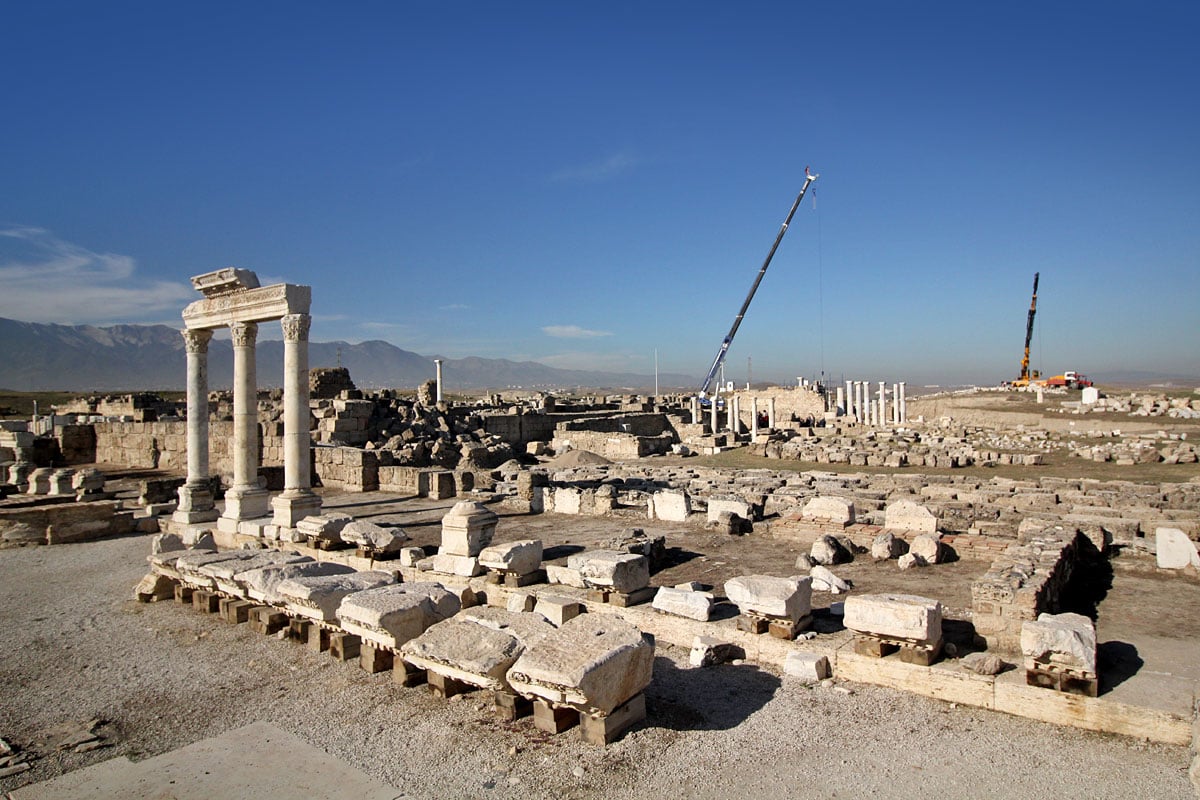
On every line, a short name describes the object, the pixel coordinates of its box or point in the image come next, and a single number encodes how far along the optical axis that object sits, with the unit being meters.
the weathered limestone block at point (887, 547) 10.20
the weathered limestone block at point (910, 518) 10.91
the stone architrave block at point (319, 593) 7.93
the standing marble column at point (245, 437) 14.41
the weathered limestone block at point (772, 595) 7.09
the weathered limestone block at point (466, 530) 9.86
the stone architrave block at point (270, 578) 8.49
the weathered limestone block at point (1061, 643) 5.61
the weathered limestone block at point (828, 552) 10.00
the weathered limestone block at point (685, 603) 7.67
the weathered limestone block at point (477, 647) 6.14
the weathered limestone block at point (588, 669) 5.47
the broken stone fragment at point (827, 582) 8.79
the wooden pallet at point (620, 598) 8.27
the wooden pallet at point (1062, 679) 5.58
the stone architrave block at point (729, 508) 12.91
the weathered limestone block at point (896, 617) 6.30
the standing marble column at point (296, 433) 13.45
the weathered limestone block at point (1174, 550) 9.27
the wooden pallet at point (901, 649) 6.30
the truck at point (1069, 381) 62.42
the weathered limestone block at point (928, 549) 9.93
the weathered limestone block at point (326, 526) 11.88
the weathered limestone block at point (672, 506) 13.79
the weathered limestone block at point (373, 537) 10.97
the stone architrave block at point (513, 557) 9.14
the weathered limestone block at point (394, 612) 7.09
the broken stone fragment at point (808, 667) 6.59
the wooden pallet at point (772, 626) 7.09
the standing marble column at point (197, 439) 15.20
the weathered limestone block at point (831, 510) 11.77
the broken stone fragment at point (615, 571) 8.28
